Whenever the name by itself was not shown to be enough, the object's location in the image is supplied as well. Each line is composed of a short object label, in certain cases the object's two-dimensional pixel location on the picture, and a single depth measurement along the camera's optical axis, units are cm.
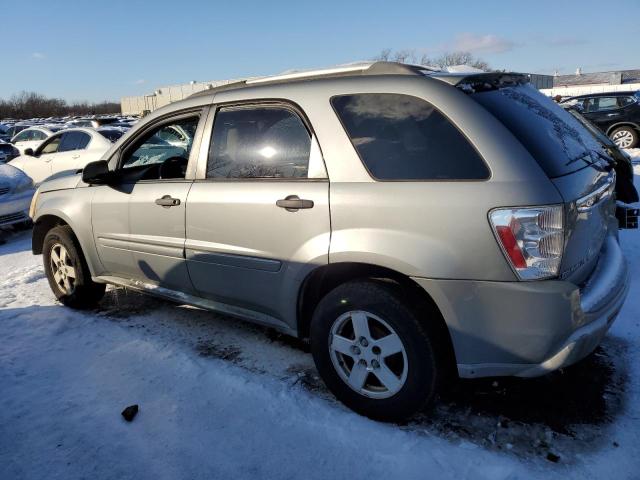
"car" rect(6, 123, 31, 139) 3111
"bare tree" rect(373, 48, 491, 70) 5597
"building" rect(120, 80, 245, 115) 6507
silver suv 218
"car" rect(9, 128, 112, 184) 957
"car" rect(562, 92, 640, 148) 1359
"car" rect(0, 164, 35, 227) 748
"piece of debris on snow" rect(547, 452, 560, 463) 228
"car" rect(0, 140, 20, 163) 1342
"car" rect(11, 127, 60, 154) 1622
